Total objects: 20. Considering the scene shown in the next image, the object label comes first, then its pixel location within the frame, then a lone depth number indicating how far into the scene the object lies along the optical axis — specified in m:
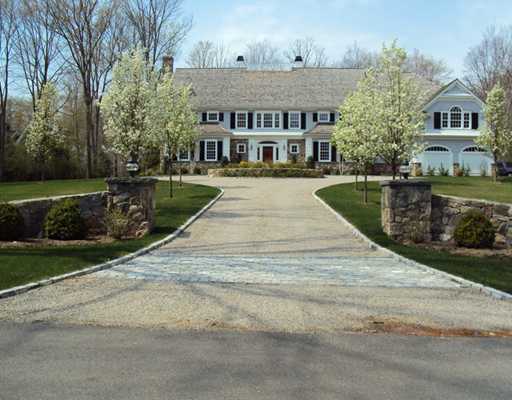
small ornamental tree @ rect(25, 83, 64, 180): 32.16
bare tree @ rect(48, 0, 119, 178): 38.78
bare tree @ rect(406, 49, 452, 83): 65.19
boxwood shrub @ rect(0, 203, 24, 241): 12.69
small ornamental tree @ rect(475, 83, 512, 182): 33.03
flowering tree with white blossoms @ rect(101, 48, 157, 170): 17.89
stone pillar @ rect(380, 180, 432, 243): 13.60
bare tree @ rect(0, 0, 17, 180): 39.69
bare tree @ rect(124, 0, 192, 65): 44.62
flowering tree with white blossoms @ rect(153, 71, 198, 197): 23.34
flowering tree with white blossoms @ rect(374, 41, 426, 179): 20.06
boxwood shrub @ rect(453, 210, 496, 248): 12.54
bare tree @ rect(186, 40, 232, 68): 61.59
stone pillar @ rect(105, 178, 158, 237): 14.22
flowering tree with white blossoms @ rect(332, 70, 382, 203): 20.81
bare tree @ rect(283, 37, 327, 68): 64.00
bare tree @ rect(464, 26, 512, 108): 53.44
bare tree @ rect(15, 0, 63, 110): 40.16
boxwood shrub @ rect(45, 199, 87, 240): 13.45
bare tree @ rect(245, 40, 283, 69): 61.05
